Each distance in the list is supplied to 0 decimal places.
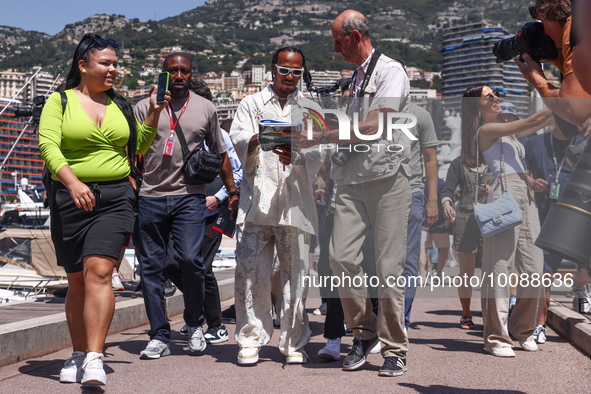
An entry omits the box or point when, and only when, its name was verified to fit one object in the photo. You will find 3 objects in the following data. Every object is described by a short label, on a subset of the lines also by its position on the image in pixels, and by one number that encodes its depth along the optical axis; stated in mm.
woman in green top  4734
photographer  3141
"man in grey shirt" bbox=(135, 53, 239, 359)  6035
